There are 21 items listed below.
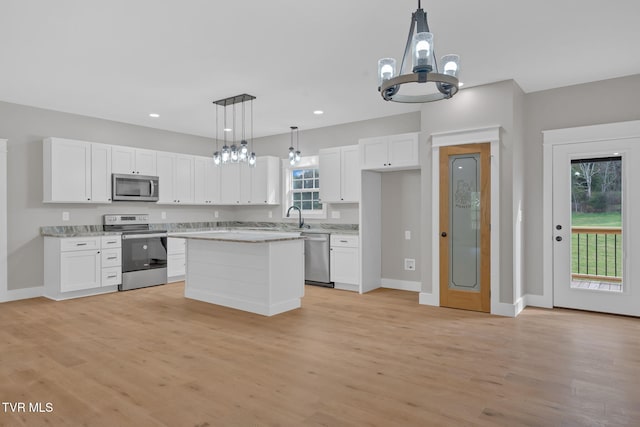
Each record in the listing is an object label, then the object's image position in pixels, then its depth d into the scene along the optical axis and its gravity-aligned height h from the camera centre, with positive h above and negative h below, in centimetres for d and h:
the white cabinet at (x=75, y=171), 542 +64
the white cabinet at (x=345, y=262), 593 -71
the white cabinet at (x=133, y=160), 607 +88
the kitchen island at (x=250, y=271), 446 -67
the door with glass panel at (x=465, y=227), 464 -15
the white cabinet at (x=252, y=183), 736 +62
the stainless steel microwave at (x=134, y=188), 605 +45
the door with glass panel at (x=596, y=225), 441 -14
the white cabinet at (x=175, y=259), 659 -73
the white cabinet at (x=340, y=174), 616 +65
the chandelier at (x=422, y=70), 223 +87
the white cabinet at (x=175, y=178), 672 +67
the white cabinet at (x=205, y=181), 727 +64
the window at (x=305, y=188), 705 +51
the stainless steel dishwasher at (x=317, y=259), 624 -71
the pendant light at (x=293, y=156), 631 +94
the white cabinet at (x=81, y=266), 531 -68
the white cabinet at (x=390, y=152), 536 +88
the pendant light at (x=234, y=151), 504 +82
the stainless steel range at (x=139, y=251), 600 -55
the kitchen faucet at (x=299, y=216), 696 -2
